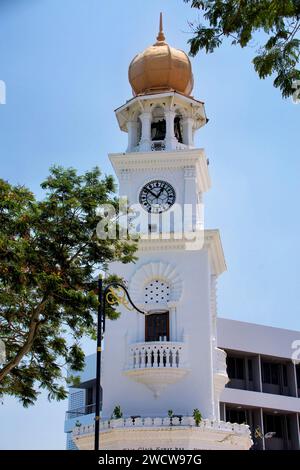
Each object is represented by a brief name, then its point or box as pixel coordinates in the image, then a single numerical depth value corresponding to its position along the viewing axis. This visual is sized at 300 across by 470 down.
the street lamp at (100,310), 16.75
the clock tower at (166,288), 30.06
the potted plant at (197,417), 29.08
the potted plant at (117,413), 30.30
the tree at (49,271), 20.17
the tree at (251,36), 12.70
